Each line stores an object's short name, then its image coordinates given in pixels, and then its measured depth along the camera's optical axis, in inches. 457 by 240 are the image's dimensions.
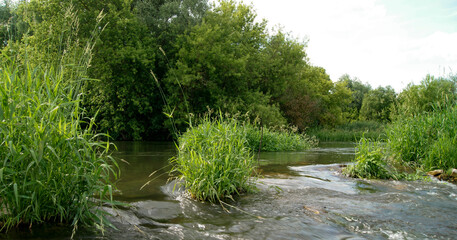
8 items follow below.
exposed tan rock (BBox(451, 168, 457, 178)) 276.9
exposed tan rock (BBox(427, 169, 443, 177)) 287.2
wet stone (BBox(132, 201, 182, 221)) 157.2
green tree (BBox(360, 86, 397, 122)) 1838.1
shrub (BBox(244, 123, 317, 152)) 552.9
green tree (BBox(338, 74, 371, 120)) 2145.1
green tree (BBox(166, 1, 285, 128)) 928.9
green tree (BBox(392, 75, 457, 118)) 343.9
